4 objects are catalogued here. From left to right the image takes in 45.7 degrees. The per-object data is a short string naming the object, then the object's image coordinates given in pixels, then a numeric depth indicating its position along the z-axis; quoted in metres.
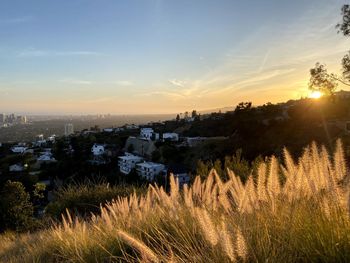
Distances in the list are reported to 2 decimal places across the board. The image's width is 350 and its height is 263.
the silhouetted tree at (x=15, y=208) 15.90
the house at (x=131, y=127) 98.51
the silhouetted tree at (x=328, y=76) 13.12
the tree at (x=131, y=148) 64.59
